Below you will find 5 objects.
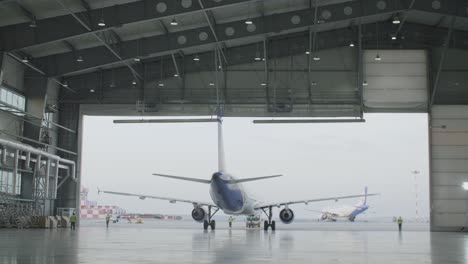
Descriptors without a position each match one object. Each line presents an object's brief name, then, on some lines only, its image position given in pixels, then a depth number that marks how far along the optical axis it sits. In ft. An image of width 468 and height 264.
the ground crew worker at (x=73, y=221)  132.62
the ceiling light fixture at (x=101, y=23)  105.70
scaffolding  124.67
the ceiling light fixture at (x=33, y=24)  106.08
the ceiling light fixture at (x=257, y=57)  146.18
